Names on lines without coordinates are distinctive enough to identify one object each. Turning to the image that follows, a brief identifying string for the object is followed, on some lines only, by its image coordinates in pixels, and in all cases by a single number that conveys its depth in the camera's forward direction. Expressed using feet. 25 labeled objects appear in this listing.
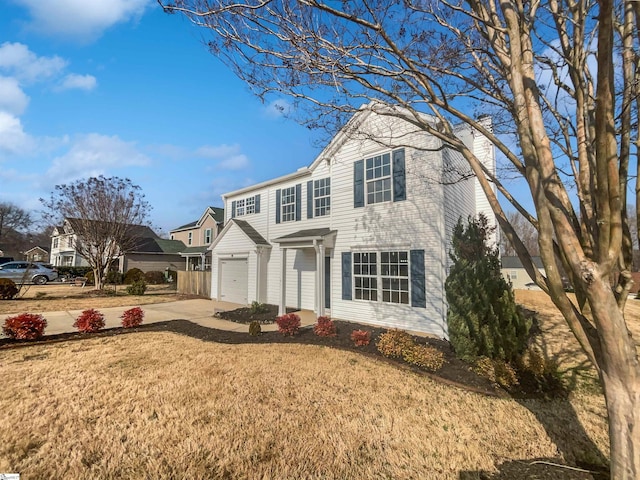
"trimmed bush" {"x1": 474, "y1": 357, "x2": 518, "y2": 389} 17.66
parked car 80.25
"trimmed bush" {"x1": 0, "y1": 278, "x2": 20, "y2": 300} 50.21
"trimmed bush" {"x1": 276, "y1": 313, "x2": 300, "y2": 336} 27.94
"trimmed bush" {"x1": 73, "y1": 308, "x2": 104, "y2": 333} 28.30
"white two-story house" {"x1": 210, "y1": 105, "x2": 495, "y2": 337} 29.07
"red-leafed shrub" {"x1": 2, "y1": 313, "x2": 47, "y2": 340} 24.97
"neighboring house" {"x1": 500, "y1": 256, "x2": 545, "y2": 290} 98.94
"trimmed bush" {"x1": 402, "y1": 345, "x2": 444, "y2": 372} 20.16
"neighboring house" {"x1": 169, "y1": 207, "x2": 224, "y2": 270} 89.78
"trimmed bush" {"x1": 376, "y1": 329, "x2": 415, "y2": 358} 22.00
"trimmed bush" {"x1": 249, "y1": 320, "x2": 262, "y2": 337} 28.50
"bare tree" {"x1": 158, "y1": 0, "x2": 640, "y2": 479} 8.05
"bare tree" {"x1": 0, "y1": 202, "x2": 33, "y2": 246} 167.84
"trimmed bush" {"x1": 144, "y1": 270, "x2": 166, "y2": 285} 88.79
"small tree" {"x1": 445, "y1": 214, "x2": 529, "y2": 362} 20.30
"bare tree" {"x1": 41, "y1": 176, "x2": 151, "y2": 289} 67.10
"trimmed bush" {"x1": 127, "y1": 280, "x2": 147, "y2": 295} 62.54
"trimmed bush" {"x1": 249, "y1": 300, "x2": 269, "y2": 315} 39.50
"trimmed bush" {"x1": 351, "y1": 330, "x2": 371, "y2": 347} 24.62
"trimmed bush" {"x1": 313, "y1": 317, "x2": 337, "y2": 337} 27.45
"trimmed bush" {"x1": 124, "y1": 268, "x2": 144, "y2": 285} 80.90
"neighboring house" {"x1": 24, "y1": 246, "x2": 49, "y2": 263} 162.81
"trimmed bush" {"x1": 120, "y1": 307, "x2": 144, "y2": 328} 31.17
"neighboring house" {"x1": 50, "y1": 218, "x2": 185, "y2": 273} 99.81
